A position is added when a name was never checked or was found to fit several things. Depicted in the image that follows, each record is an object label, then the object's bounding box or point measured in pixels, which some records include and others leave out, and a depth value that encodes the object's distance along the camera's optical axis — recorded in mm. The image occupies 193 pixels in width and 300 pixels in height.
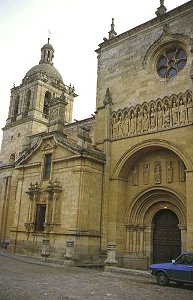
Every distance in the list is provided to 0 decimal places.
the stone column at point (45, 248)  17733
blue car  10742
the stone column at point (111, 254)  15039
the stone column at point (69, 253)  16391
